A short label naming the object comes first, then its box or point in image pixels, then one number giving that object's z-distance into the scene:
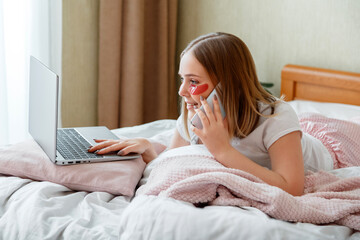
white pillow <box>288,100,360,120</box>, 2.21
